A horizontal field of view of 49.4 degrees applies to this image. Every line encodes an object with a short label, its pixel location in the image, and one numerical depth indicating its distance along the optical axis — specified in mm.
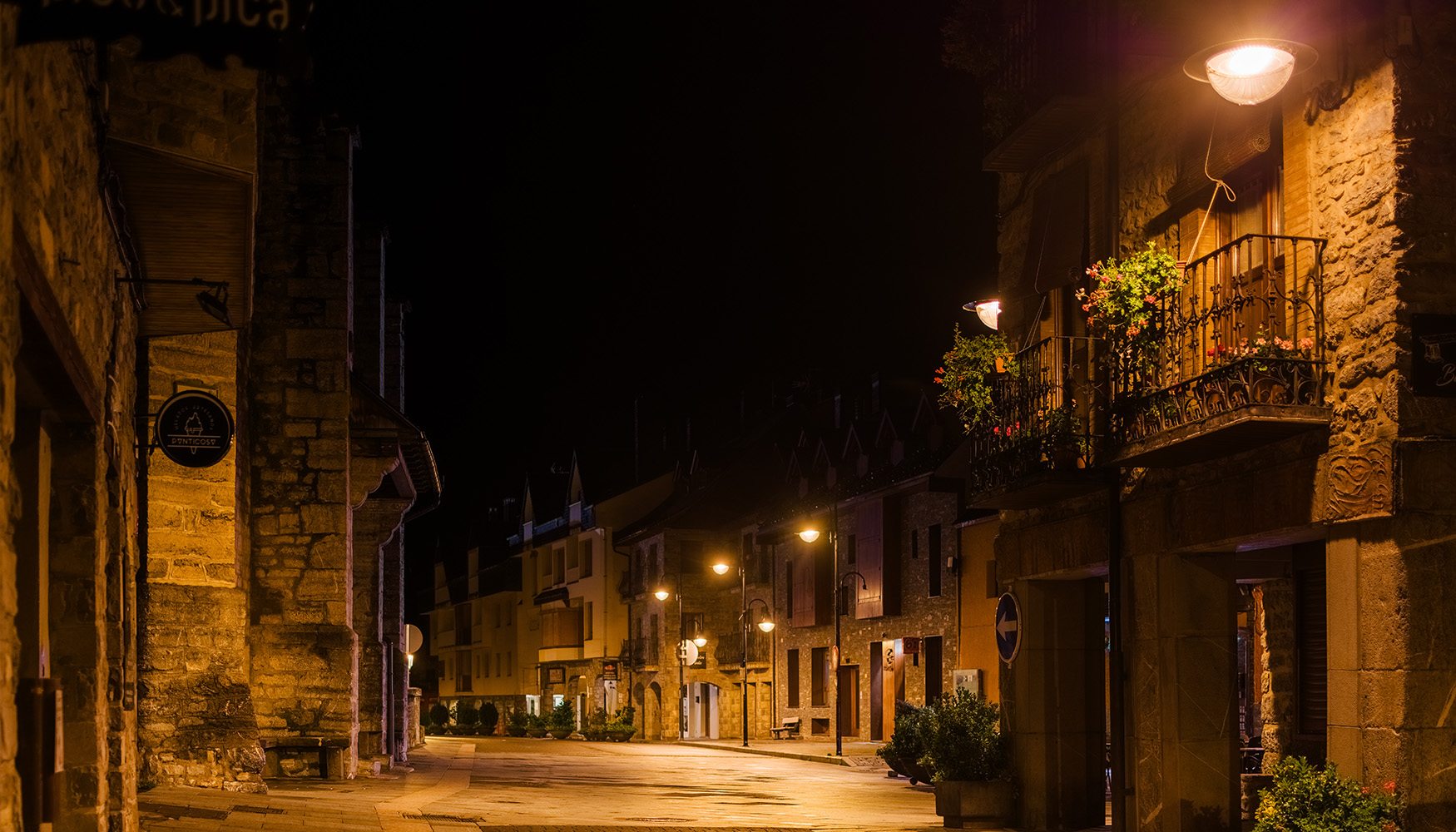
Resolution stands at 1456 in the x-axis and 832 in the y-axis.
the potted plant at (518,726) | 60919
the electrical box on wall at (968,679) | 29594
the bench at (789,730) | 47031
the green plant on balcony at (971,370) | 14836
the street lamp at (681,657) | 52250
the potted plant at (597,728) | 52219
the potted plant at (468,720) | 62844
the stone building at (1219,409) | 9711
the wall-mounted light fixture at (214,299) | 10672
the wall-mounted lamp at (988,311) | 17312
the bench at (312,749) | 18750
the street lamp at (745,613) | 43406
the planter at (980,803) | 15133
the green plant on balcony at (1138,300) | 11891
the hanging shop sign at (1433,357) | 9656
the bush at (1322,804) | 9383
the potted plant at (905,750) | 21688
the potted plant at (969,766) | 15148
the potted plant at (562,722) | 54844
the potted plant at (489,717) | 61522
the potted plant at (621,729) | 51719
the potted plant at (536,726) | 57781
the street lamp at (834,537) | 33281
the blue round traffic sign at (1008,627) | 15219
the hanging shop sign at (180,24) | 4562
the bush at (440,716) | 67250
